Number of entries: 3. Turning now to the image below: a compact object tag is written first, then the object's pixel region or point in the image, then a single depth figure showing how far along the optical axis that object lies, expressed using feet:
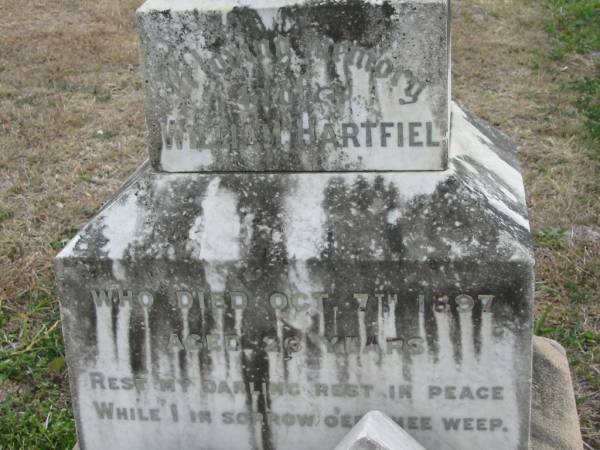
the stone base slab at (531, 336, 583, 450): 8.41
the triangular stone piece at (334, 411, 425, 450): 6.65
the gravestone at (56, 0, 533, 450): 7.02
